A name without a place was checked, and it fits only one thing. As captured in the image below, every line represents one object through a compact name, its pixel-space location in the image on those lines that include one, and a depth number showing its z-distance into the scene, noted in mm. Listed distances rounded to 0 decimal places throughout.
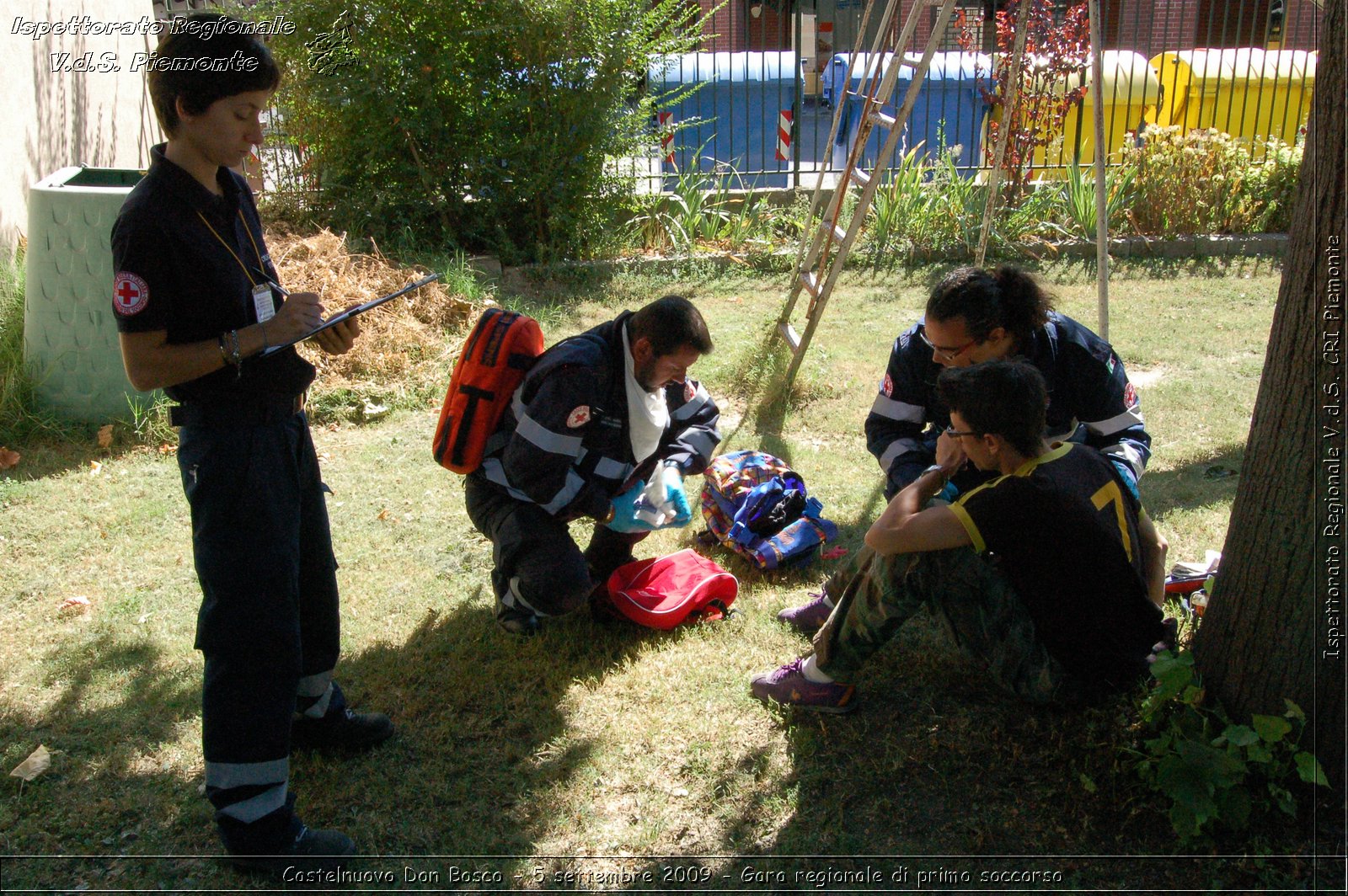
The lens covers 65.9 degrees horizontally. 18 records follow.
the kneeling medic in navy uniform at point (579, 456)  3314
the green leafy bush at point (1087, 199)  8578
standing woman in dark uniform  2260
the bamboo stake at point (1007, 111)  5465
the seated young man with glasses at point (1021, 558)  2609
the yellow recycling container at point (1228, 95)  10031
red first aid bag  3637
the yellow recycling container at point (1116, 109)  9758
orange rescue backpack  3480
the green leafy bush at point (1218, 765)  2429
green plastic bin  5195
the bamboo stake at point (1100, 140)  4902
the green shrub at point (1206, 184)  8641
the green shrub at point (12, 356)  5250
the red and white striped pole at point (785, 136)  11017
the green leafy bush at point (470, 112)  7543
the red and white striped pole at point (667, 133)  8773
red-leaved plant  8609
